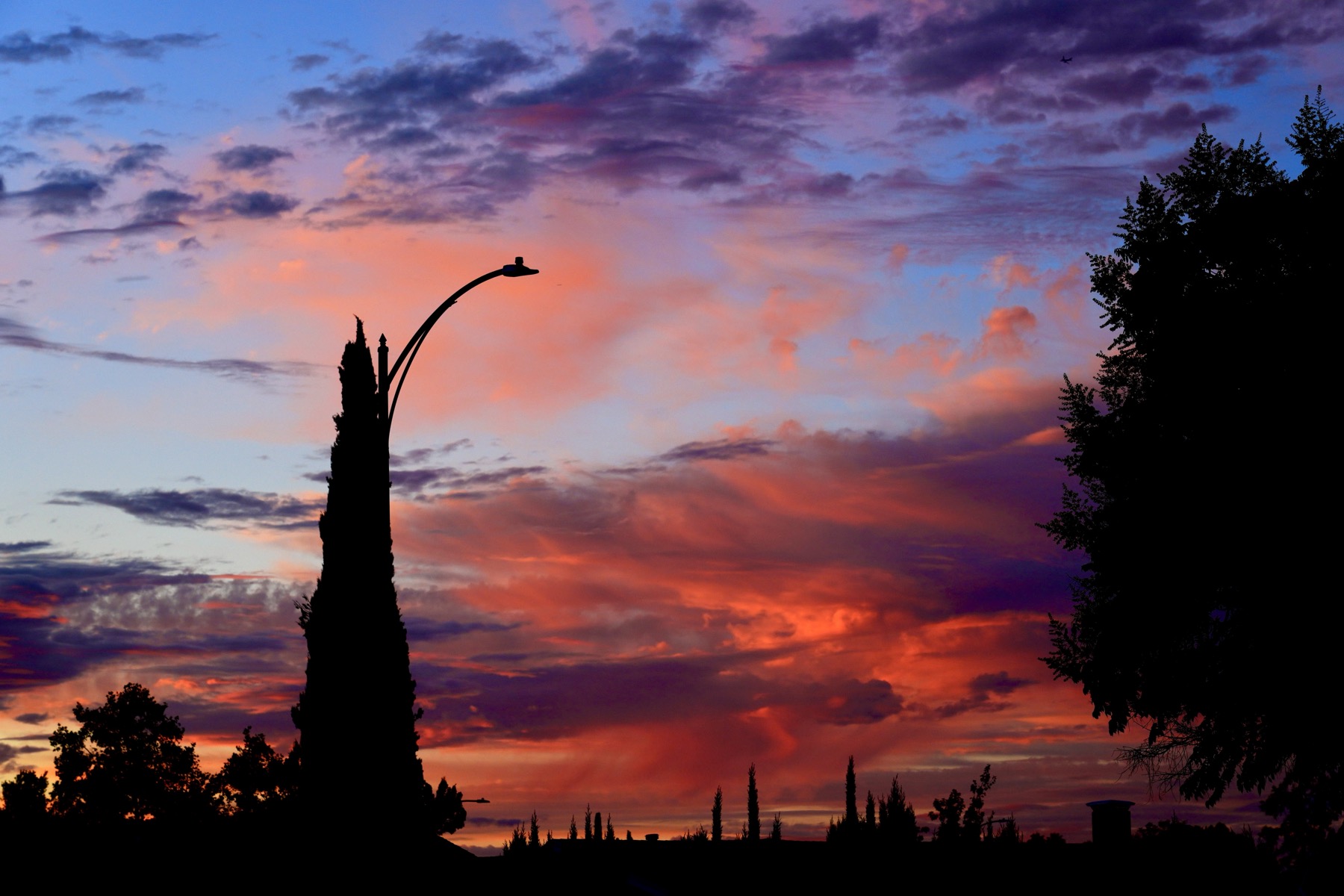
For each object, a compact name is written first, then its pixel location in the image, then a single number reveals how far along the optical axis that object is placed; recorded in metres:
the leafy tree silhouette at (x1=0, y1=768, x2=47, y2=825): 22.09
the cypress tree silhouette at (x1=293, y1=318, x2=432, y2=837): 24.62
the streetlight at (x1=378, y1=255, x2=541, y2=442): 22.05
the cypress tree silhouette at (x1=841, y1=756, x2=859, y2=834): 88.56
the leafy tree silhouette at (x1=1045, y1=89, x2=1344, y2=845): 28.30
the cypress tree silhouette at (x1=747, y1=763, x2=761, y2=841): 101.69
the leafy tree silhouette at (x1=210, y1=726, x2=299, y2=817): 67.81
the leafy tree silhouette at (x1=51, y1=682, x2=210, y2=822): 67.25
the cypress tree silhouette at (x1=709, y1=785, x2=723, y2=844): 97.48
